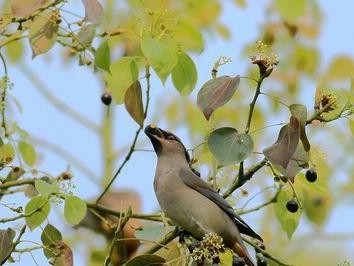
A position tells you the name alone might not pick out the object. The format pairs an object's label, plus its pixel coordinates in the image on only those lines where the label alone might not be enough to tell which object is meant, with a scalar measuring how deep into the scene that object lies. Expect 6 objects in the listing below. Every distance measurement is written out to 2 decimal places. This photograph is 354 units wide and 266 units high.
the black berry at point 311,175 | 8.52
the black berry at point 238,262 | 8.25
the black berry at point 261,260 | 8.64
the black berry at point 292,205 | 8.79
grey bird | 9.11
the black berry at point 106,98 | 10.89
